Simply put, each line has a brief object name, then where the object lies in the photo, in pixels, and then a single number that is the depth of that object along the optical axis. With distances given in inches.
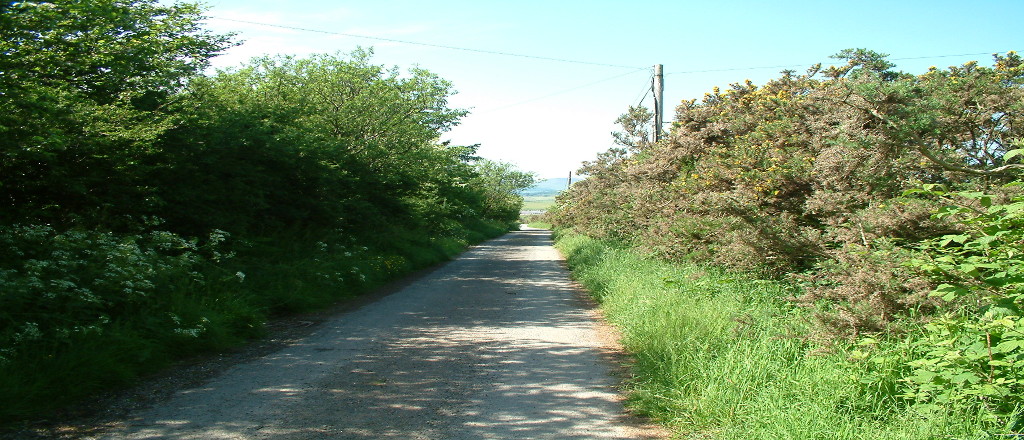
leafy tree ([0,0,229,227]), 271.6
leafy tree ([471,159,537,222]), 2454.5
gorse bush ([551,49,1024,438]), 163.3
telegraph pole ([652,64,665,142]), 674.8
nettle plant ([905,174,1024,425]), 152.3
